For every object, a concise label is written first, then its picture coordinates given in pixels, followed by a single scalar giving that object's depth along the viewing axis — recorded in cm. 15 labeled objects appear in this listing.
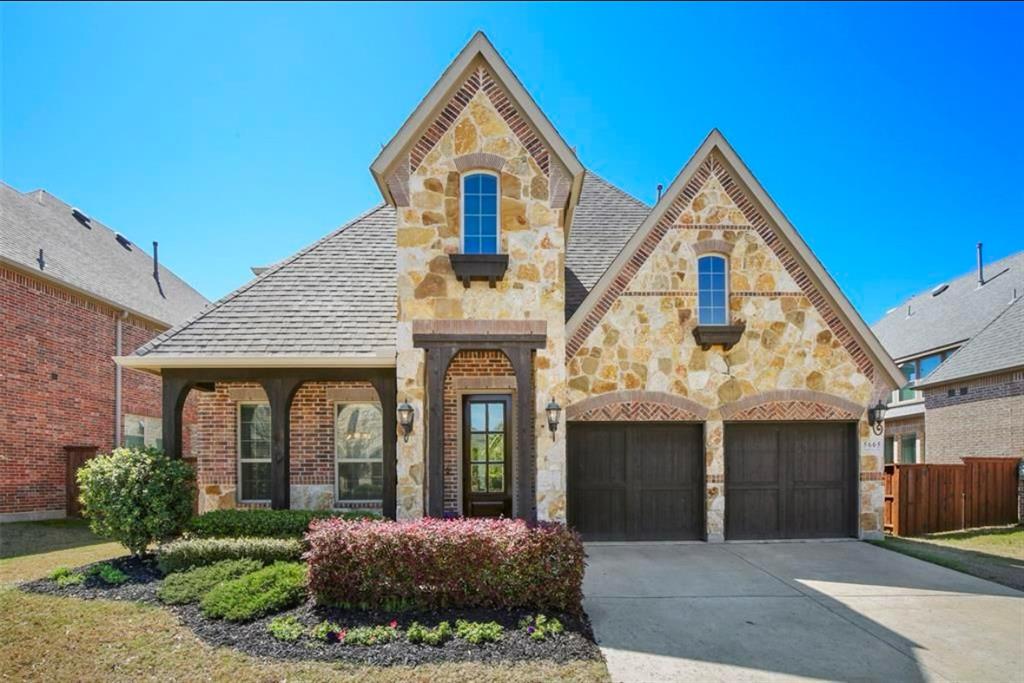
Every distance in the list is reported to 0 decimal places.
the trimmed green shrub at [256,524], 826
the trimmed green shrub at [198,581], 679
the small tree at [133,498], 821
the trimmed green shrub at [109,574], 745
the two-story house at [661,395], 1020
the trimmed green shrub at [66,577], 742
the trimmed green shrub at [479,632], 566
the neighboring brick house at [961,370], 1596
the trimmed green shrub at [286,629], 573
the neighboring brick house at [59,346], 1357
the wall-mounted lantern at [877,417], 1044
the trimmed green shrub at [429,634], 565
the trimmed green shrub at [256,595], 621
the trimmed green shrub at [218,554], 776
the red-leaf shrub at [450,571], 624
